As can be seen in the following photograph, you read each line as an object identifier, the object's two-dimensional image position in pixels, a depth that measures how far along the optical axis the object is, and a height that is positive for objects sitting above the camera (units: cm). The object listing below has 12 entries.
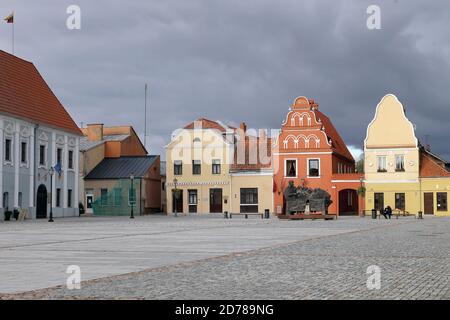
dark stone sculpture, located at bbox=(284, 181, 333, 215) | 4572 -72
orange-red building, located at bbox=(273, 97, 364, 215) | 5819 +286
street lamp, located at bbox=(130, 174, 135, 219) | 5944 -52
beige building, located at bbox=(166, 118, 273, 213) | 6159 +152
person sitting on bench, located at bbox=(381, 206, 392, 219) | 4806 -169
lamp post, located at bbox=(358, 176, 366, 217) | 5588 +4
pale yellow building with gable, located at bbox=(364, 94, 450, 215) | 5491 +174
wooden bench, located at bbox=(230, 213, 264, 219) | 5751 -214
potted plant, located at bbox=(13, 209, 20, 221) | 4892 -169
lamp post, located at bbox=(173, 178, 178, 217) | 6117 -13
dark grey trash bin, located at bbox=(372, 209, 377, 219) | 4924 -187
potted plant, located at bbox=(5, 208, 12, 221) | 4784 -173
